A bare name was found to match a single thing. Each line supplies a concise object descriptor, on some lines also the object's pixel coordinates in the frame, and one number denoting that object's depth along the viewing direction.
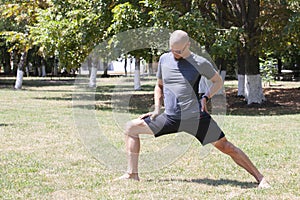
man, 6.28
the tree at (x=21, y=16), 25.28
